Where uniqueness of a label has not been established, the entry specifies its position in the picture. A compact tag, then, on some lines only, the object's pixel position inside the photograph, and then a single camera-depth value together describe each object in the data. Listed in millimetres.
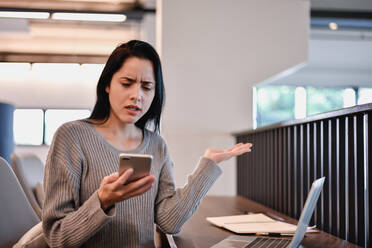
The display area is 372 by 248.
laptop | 1239
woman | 1290
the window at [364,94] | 9902
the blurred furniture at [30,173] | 2601
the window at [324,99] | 10031
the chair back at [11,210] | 1599
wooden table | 1556
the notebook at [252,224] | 1655
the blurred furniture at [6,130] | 4496
